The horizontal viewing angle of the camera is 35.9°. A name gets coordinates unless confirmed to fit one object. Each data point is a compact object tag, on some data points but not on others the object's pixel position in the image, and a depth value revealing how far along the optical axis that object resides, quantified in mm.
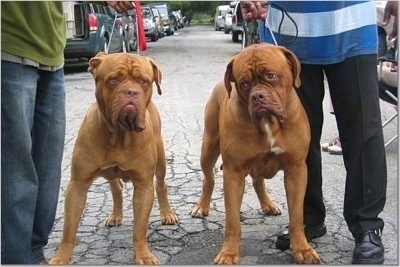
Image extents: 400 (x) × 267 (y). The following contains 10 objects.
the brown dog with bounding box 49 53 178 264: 3150
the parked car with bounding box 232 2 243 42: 23809
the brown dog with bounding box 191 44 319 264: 3131
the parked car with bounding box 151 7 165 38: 25891
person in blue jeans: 2914
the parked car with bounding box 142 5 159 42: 22181
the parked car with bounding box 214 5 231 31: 24641
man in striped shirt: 3381
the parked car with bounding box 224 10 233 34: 28597
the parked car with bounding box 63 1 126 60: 13108
